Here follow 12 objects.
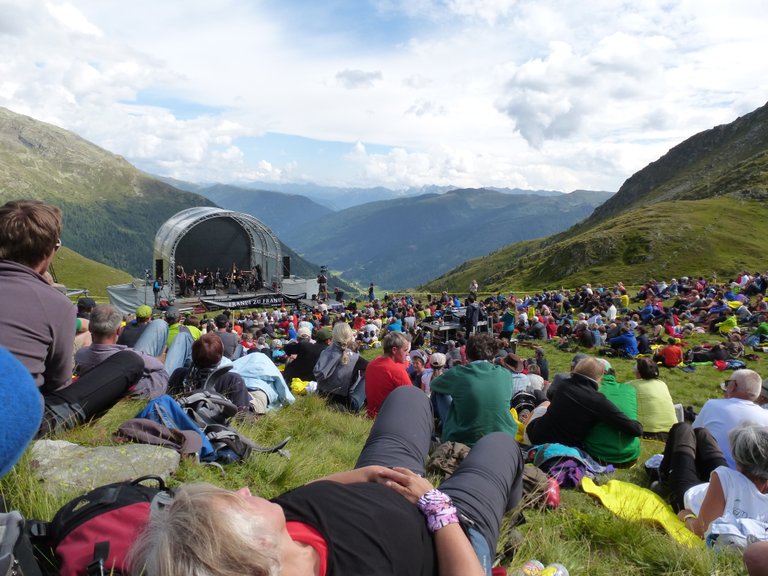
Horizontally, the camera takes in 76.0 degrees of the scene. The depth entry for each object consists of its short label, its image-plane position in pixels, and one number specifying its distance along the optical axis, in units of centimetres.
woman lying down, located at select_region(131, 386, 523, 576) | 135
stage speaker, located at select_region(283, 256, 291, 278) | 3386
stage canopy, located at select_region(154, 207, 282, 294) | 3434
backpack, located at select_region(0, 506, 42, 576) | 140
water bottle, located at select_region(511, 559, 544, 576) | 248
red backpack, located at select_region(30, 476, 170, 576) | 169
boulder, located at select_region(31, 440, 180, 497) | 258
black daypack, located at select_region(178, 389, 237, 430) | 380
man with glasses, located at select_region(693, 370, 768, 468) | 448
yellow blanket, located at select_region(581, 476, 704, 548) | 334
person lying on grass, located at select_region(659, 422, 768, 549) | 286
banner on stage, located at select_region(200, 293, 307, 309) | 2961
